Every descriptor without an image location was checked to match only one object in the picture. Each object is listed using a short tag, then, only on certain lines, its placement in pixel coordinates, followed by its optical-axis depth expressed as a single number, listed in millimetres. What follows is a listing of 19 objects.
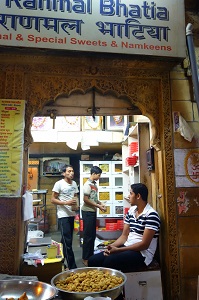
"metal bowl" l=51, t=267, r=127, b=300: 1838
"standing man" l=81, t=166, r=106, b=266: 4066
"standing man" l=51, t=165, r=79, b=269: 3805
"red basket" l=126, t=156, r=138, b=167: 4125
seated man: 2480
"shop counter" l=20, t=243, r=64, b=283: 2445
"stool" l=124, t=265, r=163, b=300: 2420
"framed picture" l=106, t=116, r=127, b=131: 6438
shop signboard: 2398
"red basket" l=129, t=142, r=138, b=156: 4329
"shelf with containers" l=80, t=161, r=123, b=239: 7219
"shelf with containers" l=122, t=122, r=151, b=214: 3486
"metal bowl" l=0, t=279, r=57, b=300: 1861
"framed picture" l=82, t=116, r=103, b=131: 6434
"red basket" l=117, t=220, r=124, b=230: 6261
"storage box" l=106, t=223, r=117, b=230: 6230
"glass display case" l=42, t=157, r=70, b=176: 8461
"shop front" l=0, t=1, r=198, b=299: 2418
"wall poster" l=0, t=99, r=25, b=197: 2400
